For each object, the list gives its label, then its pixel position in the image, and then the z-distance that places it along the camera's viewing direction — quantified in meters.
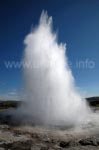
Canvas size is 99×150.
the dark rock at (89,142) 7.44
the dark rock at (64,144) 7.31
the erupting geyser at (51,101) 13.03
